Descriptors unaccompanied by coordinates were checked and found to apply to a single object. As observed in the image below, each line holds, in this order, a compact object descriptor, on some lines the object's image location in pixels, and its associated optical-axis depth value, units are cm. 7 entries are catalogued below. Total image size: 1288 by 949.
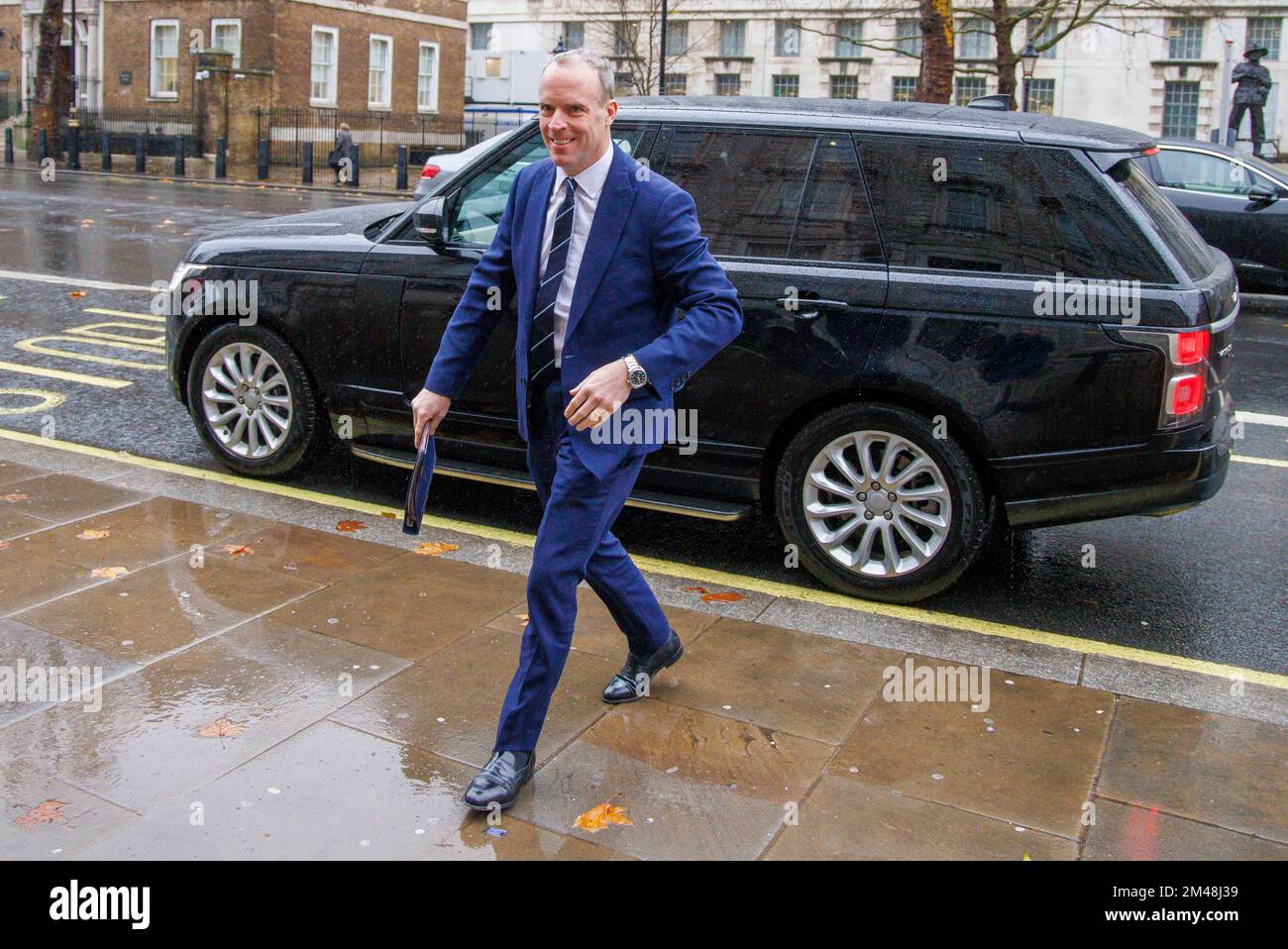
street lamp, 2850
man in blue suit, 349
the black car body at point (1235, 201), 1372
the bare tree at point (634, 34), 5366
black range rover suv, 502
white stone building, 5344
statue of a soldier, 2741
